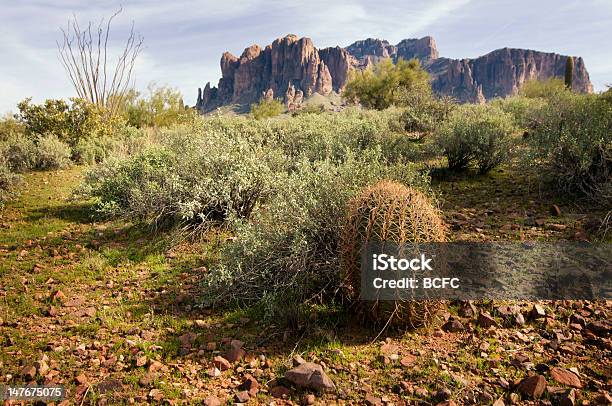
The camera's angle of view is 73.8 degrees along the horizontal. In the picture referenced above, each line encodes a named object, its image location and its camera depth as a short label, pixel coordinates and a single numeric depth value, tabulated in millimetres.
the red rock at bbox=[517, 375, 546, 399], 3135
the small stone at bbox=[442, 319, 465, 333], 4121
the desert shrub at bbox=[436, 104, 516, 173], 9344
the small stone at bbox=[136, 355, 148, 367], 3754
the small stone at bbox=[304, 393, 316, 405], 3216
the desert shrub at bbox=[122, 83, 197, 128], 28016
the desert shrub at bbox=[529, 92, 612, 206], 7086
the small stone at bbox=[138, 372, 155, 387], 3478
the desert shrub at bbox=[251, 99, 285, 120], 37175
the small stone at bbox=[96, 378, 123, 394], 3398
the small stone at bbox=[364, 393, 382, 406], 3175
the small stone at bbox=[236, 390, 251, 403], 3272
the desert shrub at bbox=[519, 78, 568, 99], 28027
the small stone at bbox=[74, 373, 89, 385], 3495
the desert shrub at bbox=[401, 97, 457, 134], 14461
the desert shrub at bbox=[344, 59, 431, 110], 33991
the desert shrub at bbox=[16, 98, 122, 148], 16625
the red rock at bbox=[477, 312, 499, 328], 4133
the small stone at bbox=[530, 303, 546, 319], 4199
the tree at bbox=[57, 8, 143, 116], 24359
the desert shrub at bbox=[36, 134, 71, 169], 13375
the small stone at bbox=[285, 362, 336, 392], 3352
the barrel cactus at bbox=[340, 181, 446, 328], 3855
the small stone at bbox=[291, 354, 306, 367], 3630
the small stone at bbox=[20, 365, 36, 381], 3586
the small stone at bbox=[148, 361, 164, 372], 3662
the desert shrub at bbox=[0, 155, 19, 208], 10102
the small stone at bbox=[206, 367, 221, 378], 3617
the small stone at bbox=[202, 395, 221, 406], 3207
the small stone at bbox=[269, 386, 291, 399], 3322
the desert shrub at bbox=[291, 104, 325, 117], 31150
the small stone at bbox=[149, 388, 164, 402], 3289
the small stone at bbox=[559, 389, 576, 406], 2992
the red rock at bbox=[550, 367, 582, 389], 3213
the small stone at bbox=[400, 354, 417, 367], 3627
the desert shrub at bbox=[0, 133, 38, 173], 12859
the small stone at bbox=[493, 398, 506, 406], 3045
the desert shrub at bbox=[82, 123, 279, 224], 7180
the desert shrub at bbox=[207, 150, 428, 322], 4617
